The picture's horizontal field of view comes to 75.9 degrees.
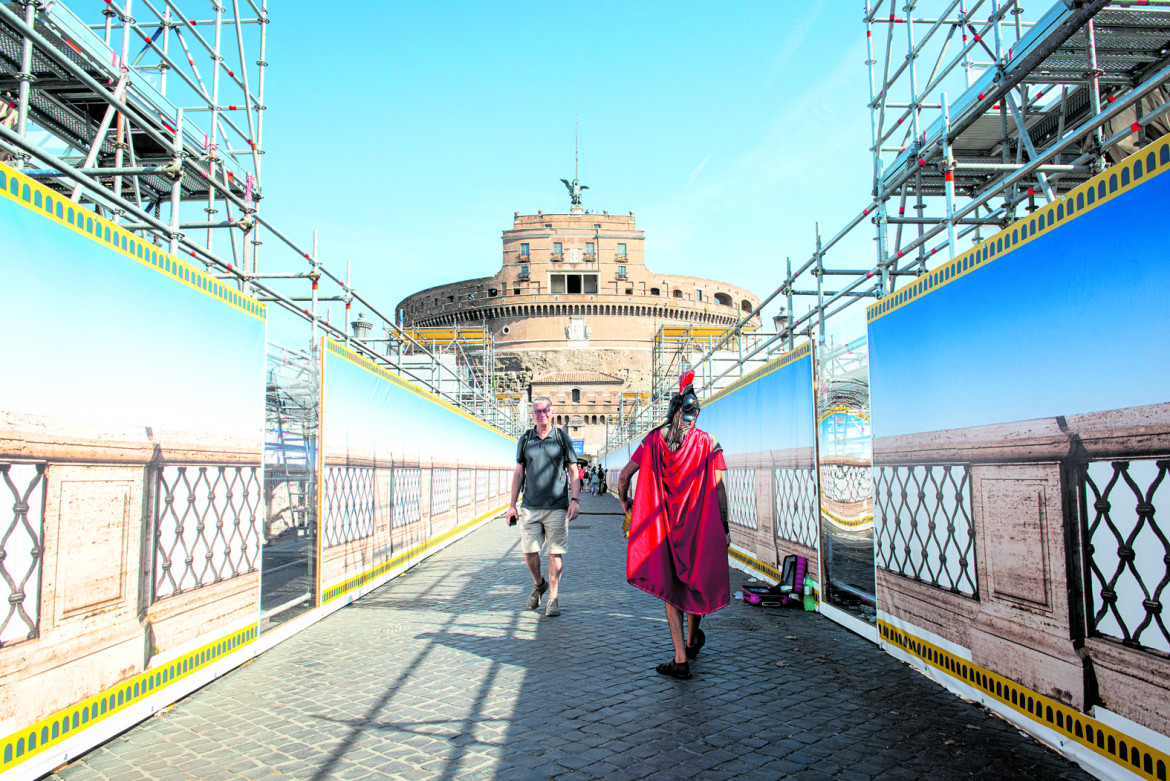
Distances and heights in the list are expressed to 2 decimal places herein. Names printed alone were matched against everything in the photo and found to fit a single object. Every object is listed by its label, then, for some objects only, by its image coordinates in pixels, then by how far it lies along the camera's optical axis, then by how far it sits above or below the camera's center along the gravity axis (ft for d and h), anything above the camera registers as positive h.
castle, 237.66 +50.13
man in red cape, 14.83 -1.27
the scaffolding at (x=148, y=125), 16.07 +11.33
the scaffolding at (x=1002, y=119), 16.97 +10.32
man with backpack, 20.77 -0.86
